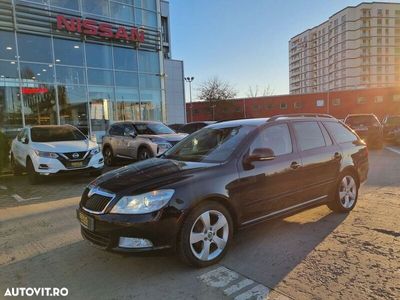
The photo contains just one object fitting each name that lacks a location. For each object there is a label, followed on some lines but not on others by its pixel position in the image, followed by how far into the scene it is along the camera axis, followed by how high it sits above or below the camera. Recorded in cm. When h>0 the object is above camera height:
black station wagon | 352 -80
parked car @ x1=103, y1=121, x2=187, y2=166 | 1129 -59
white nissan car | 909 -70
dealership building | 1680 +348
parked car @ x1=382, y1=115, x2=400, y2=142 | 1705 -82
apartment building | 10025 +2014
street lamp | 5412 +655
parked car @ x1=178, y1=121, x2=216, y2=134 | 1568 -30
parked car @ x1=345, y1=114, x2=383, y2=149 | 1545 -82
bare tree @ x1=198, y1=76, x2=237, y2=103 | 6138 +468
